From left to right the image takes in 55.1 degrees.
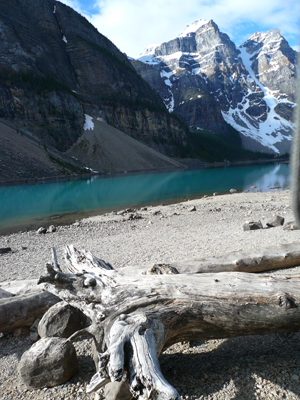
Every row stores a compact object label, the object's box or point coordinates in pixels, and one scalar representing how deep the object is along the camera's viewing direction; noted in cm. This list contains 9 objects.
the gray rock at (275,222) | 1194
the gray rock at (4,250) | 1120
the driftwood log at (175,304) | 323
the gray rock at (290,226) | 1068
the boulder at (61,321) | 437
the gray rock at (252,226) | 1157
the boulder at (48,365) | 358
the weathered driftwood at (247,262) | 613
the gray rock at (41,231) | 1502
